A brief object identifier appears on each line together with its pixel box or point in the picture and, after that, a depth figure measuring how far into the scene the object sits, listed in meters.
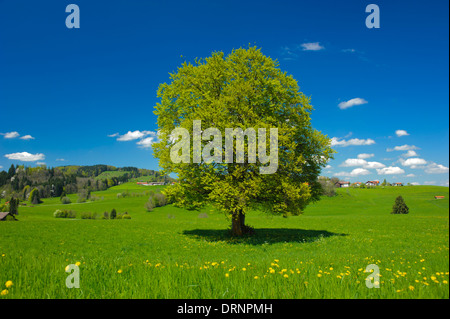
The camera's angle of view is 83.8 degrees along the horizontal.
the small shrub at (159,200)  107.04
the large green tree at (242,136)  18.33
